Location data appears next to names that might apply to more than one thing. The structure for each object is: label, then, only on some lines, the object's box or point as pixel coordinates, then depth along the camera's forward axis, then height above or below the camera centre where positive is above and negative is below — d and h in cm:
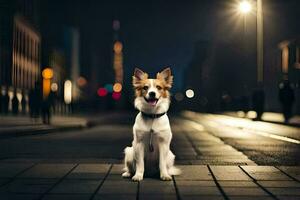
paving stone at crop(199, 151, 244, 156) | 1199 -116
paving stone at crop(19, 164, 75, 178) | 798 -107
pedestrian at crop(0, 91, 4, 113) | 4587 +1
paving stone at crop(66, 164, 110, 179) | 791 -108
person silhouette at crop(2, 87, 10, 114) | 4518 -19
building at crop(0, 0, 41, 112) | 6081 +670
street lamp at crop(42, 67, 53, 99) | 2726 +194
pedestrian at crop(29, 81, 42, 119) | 2794 -7
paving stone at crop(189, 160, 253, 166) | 1002 -113
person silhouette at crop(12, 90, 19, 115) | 4381 -43
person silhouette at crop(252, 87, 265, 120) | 3333 -13
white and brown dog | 706 -28
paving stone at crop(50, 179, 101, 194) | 660 -108
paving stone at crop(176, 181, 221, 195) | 657 -108
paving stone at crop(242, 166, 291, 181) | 789 -109
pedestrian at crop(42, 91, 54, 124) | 2644 -35
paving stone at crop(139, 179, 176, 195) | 658 -107
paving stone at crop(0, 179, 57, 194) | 665 -108
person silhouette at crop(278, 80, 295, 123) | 2702 +29
